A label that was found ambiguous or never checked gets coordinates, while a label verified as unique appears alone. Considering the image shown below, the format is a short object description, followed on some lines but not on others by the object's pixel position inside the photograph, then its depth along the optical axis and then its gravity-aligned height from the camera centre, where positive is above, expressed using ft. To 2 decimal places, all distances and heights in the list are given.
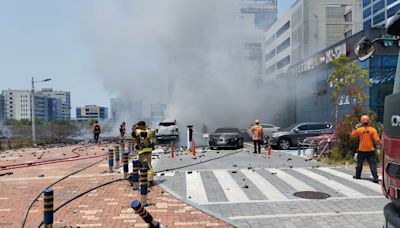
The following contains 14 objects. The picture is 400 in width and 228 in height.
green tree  55.98 +5.10
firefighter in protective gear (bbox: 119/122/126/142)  77.41 -3.65
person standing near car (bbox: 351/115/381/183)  30.48 -2.51
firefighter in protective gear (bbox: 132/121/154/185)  30.73 -2.62
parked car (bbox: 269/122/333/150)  65.05 -3.91
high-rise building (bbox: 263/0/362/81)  220.02 +51.73
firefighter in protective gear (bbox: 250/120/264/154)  56.44 -3.39
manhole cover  25.81 -5.83
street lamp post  93.10 -2.18
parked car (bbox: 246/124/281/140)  83.57 -3.94
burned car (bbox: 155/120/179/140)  83.84 -4.43
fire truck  10.81 -1.19
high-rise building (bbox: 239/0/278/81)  111.45 +22.94
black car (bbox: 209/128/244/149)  65.67 -4.90
